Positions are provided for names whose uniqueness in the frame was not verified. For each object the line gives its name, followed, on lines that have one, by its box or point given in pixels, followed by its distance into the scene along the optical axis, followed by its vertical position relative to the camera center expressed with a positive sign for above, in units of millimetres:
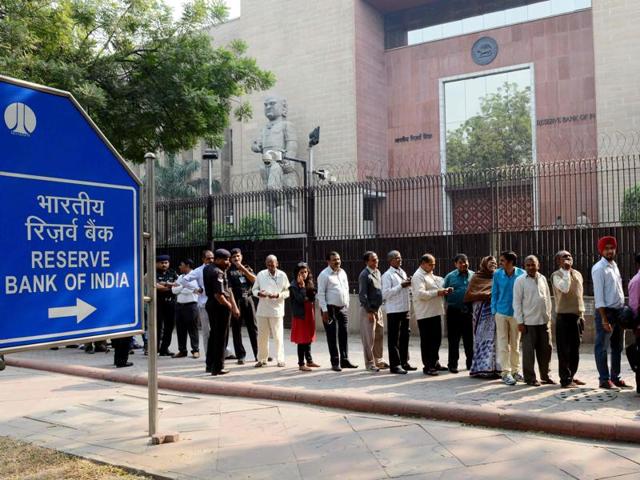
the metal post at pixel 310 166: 26125 +3682
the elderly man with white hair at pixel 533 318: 7414 -832
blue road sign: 3881 +215
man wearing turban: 7191 -786
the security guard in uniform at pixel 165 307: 10984 -909
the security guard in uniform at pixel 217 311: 8719 -787
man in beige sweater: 7398 -846
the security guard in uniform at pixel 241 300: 9758 -734
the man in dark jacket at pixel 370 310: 8797 -826
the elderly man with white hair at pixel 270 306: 9281 -783
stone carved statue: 27248 +5253
